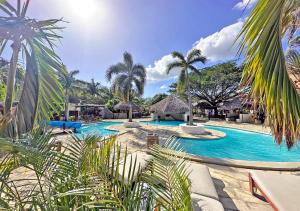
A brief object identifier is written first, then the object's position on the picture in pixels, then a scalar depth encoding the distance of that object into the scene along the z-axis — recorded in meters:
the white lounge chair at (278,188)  2.70
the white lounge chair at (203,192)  2.63
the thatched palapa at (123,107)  27.62
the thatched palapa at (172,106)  19.03
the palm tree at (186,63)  15.02
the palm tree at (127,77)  16.98
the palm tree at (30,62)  2.23
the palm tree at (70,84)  20.23
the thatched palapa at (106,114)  28.89
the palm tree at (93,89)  40.31
